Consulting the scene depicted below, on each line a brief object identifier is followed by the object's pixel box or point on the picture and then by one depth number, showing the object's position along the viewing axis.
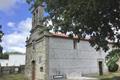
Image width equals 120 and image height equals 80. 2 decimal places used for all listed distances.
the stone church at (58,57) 12.66
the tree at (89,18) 6.03
